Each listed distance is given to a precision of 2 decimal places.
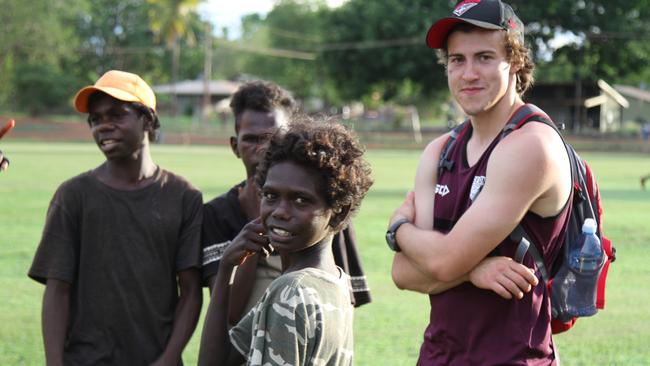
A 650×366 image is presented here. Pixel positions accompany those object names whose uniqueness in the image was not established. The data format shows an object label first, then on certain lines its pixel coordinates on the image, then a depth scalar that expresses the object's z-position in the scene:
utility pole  62.06
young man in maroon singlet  2.93
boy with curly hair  2.64
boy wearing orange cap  3.78
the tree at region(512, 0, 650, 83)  55.81
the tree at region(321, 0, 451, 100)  57.44
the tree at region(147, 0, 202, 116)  67.75
